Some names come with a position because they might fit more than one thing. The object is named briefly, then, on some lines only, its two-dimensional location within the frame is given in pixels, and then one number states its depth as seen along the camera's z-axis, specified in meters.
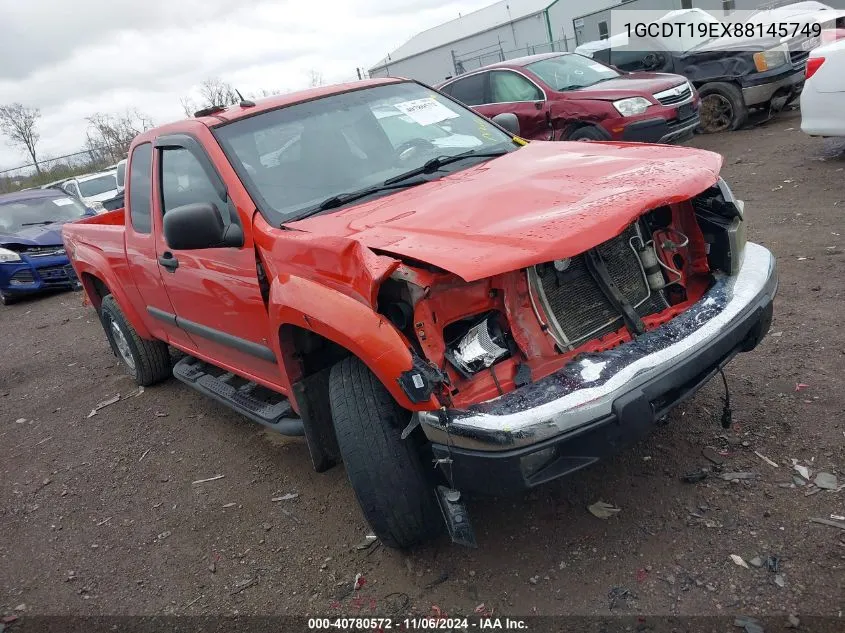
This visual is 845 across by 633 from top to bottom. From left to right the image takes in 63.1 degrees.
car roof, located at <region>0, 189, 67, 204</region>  11.34
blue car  9.91
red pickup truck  2.30
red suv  8.48
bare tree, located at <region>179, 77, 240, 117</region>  23.68
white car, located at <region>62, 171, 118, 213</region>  15.70
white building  30.53
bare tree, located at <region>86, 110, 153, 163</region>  31.44
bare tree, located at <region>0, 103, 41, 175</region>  35.84
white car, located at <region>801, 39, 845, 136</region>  6.52
